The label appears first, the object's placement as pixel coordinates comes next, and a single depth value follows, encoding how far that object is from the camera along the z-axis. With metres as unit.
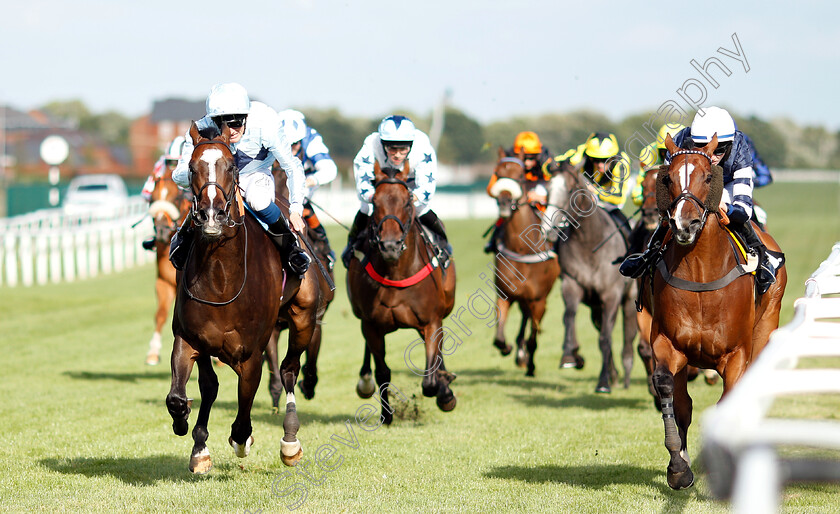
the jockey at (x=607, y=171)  22.66
